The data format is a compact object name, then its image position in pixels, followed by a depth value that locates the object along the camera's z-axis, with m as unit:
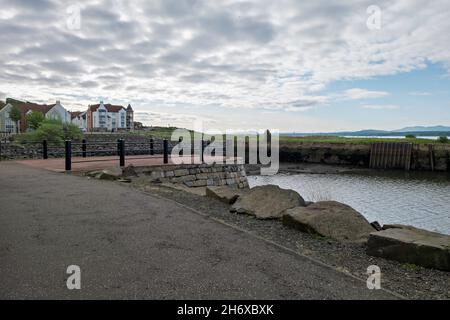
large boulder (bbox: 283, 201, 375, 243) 6.14
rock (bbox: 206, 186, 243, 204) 9.10
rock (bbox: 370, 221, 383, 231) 7.57
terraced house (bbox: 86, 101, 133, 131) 101.19
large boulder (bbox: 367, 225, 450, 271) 4.68
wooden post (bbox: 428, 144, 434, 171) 40.02
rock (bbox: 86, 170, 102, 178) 12.85
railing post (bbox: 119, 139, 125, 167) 14.43
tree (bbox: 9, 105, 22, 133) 61.44
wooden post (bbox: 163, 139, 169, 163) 15.48
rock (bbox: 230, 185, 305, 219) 7.64
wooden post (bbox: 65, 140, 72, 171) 13.68
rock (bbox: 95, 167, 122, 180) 12.22
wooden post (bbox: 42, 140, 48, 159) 18.82
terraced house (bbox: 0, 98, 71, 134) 65.88
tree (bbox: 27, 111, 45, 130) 55.88
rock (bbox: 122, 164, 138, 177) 13.09
